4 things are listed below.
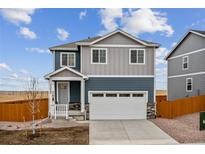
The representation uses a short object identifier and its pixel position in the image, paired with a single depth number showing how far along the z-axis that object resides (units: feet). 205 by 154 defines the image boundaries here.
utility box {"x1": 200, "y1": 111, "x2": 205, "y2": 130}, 22.97
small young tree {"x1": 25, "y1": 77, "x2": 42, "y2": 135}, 25.80
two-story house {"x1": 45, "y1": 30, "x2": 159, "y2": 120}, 30.89
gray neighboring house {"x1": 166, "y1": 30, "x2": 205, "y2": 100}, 37.63
